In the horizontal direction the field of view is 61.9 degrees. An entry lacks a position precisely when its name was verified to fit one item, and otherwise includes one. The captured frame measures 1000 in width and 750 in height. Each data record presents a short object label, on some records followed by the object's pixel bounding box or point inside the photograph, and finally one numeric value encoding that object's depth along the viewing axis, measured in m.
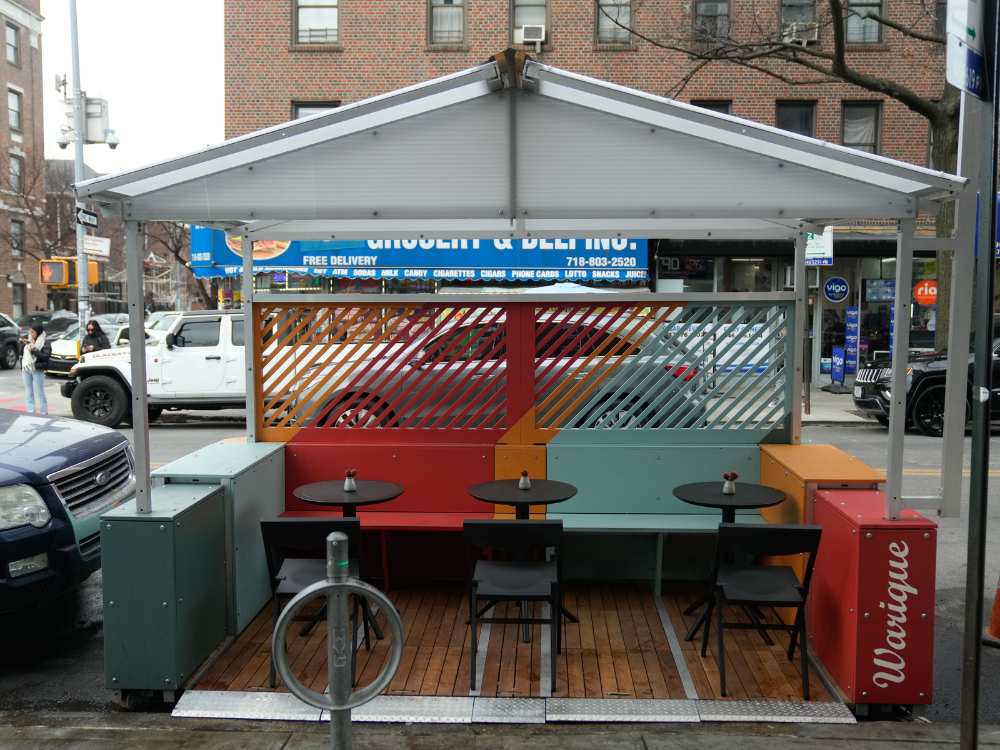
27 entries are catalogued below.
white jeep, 13.50
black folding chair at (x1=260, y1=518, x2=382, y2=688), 4.16
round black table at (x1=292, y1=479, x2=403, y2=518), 4.86
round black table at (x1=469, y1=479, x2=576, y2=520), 4.88
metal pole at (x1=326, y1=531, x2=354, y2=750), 2.52
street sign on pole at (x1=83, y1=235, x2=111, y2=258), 17.70
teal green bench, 5.83
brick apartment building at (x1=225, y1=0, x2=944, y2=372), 18.16
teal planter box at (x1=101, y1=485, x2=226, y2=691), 4.07
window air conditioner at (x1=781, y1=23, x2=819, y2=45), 17.15
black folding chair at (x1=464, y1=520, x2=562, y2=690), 4.12
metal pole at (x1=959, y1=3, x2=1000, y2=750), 2.77
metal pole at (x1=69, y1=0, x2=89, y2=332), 18.11
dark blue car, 4.61
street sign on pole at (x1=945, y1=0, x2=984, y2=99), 2.81
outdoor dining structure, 3.97
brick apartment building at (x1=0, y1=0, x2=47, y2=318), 41.22
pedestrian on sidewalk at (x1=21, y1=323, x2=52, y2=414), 14.20
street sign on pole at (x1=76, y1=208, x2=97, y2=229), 14.12
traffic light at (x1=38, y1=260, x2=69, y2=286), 19.19
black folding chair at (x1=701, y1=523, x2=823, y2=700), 4.08
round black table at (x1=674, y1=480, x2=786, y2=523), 4.79
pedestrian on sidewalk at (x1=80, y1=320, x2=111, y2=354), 15.45
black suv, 12.81
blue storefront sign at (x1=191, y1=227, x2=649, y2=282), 17.16
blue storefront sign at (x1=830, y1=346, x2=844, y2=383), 18.44
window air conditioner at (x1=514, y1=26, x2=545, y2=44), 18.14
